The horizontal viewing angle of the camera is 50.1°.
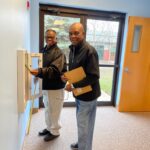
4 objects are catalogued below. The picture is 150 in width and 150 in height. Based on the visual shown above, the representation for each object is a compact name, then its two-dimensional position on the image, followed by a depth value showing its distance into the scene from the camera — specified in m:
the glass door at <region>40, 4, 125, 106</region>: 3.07
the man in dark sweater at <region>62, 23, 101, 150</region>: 1.57
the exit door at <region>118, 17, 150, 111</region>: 3.14
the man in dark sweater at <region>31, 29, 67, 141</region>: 1.85
